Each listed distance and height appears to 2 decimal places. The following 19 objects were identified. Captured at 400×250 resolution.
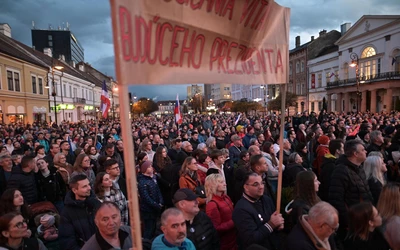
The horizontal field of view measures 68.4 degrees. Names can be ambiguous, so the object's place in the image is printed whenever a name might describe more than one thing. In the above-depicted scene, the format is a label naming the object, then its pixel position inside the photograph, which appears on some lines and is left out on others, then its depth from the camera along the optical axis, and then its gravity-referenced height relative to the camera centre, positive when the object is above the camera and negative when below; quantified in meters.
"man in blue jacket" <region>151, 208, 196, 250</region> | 2.67 -1.15
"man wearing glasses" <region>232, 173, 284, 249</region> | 3.03 -1.25
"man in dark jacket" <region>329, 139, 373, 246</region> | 3.89 -1.17
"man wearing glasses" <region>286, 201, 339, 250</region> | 2.56 -1.15
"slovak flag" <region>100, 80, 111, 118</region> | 10.68 +0.17
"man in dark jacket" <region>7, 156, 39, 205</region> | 5.15 -1.25
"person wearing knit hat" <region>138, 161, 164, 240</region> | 4.93 -1.58
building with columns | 36.44 +4.50
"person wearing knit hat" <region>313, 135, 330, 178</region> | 6.44 -1.08
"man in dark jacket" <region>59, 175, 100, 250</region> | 3.24 -1.26
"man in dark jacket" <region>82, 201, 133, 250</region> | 2.80 -1.19
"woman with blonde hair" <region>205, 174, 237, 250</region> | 3.66 -1.35
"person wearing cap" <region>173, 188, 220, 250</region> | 3.23 -1.34
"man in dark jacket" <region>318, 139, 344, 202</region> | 5.11 -1.14
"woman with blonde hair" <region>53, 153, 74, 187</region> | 5.85 -1.17
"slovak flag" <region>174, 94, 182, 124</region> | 13.37 -0.35
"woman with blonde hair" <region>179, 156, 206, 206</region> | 4.97 -1.25
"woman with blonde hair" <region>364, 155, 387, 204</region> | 4.16 -1.08
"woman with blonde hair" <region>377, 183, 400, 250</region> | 2.91 -1.22
